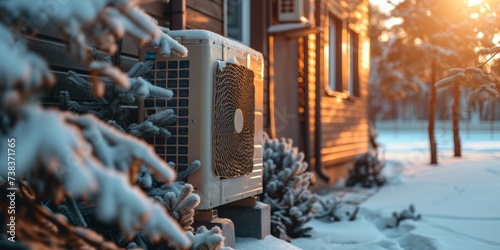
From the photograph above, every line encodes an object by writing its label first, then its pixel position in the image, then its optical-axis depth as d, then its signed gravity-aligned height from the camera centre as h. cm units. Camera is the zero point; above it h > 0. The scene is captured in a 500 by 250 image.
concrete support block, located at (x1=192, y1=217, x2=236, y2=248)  310 -61
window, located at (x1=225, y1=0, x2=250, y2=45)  627 +117
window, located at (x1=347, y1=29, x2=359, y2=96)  1075 +120
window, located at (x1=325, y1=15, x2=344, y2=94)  953 +118
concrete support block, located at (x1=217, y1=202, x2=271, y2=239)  370 -68
